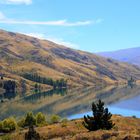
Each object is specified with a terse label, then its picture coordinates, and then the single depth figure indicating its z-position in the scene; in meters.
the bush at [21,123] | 93.83
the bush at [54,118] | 105.22
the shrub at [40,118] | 96.71
